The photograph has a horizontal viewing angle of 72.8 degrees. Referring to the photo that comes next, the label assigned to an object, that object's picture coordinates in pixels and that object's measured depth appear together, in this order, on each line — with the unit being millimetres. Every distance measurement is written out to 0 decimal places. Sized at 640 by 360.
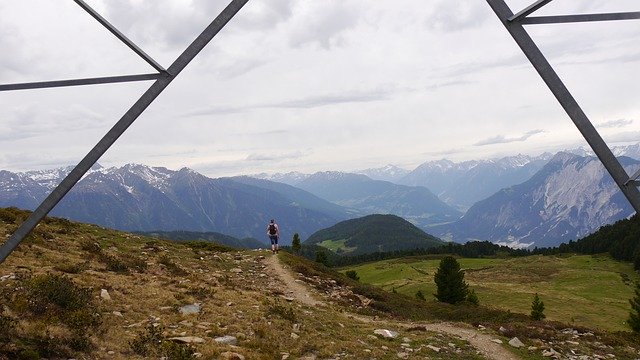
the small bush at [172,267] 26698
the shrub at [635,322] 41844
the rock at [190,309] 17439
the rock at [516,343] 20328
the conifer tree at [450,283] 58688
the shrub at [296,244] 54262
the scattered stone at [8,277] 16288
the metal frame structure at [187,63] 4359
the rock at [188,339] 13867
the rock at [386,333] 18822
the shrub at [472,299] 57044
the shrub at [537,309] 43206
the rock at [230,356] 12938
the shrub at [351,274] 57712
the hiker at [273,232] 36750
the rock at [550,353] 19039
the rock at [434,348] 17316
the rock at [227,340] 14539
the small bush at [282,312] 19031
